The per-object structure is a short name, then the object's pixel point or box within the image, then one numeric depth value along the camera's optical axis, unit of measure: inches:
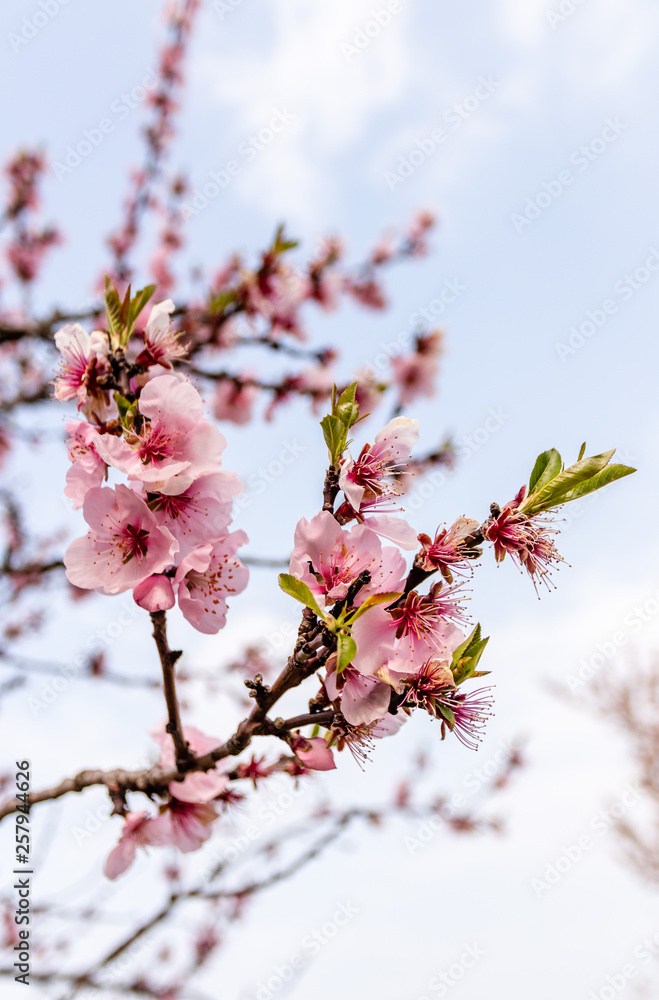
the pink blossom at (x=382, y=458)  25.7
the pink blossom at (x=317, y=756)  26.1
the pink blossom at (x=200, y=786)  27.5
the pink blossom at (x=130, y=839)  28.2
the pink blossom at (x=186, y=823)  27.9
